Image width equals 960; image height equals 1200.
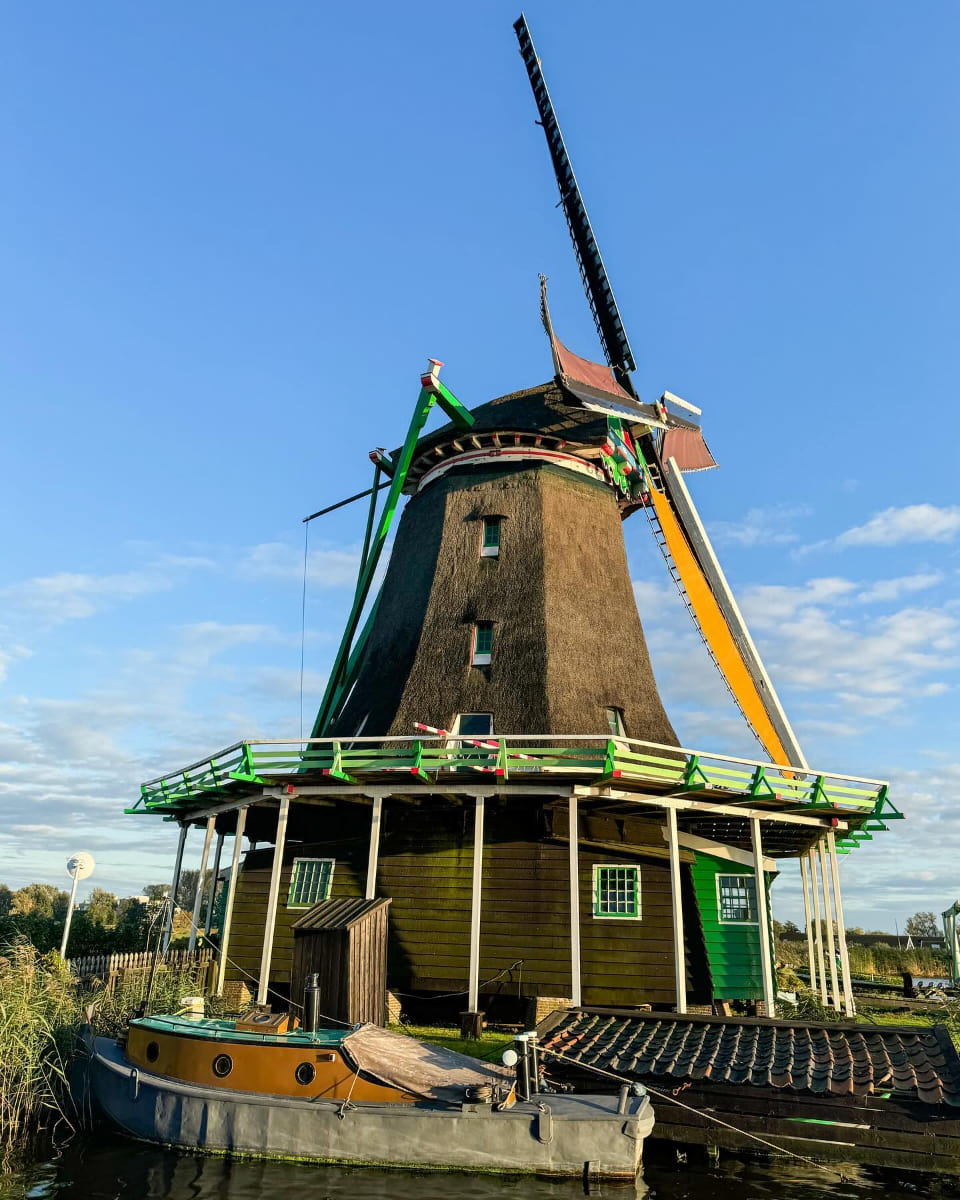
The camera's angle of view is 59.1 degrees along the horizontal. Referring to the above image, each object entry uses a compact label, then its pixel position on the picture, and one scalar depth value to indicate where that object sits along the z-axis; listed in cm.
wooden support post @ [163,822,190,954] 1986
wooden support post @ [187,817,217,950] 2028
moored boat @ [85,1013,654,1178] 983
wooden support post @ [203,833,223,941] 2251
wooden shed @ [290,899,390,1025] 1353
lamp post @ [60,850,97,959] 1781
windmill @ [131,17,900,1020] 1753
